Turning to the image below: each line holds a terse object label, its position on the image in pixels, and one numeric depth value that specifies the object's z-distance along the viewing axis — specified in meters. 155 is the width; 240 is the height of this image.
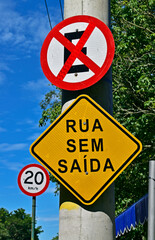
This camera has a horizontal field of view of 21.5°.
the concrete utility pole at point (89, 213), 2.66
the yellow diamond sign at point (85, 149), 2.77
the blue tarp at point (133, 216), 8.58
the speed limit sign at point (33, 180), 8.93
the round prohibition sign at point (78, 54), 3.04
